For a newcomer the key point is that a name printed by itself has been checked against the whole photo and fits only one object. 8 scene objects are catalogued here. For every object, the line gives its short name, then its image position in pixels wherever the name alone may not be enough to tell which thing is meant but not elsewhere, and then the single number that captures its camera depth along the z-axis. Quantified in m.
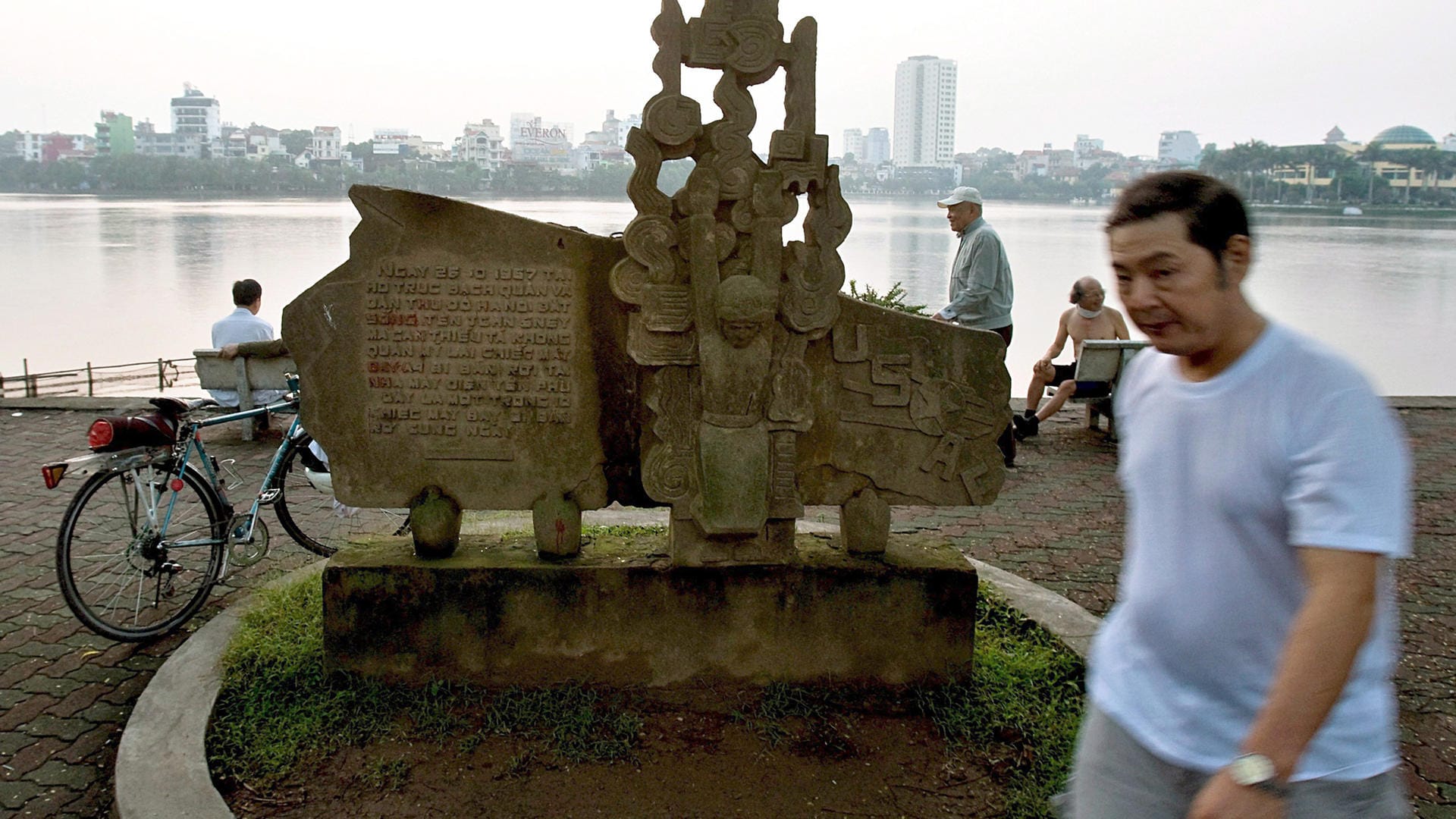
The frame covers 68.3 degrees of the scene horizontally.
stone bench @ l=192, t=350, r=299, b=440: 7.26
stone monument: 3.43
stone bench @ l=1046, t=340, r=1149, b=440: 7.70
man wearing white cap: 6.75
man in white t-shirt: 1.39
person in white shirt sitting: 7.45
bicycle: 4.18
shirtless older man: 7.86
